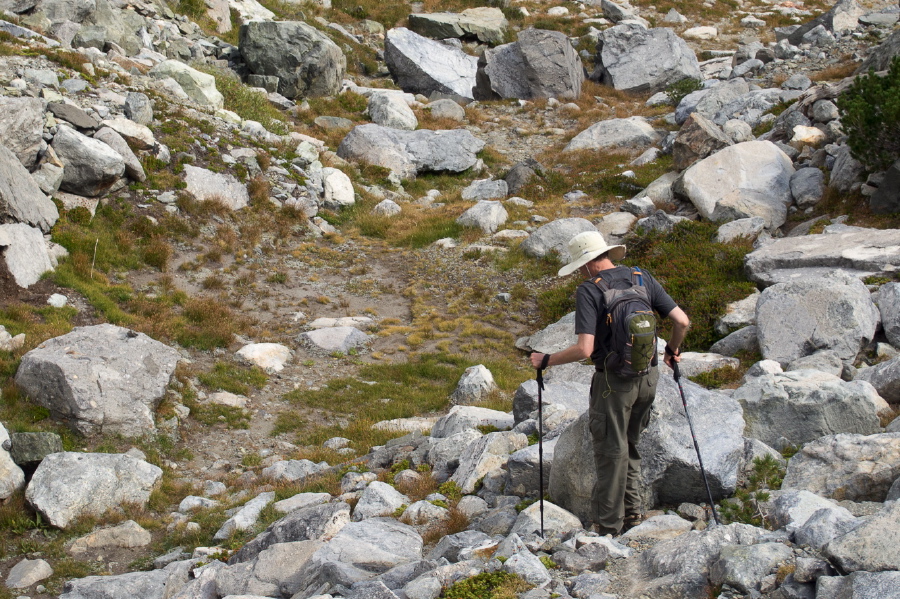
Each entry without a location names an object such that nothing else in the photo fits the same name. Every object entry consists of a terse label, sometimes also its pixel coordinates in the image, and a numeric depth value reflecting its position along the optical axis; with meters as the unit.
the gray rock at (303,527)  7.64
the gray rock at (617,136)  28.88
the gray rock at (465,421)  10.61
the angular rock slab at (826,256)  13.59
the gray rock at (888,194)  16.14
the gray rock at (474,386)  13.14
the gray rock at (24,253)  13.62
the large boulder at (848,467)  6.65
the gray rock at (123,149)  18.31
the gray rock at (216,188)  19.86
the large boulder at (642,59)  36.44
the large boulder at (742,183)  18.67
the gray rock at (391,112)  29.80
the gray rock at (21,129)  15.99
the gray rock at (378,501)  8.19
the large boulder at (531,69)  35.56
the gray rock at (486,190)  25.02
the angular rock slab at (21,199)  14.09
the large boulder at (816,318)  11.48
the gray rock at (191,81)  24.77
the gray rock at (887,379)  9.12
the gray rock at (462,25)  40.34
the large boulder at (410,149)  26.70
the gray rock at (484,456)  8.78
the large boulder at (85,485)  9.11
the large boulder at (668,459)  7.04
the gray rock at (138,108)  20.31
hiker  6.34
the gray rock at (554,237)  19.94
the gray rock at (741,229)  17.33
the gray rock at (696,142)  22.78
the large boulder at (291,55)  30.39
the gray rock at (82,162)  16.83
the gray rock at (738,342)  12.78
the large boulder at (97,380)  10.86
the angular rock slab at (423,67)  36.16
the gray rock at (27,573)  7.97
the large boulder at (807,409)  8.12
